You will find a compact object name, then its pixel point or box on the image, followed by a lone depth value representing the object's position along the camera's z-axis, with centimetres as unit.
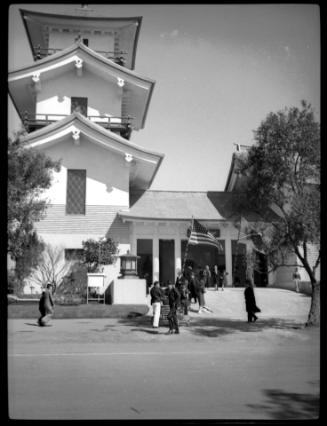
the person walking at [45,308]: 1254
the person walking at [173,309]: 1202
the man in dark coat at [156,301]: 1272
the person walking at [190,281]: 1575
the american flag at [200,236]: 1588
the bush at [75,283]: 1776
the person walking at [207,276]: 1786
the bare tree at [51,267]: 1861
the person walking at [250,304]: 1354
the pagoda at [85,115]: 1984
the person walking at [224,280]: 2028
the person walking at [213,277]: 2223
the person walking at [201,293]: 1512
